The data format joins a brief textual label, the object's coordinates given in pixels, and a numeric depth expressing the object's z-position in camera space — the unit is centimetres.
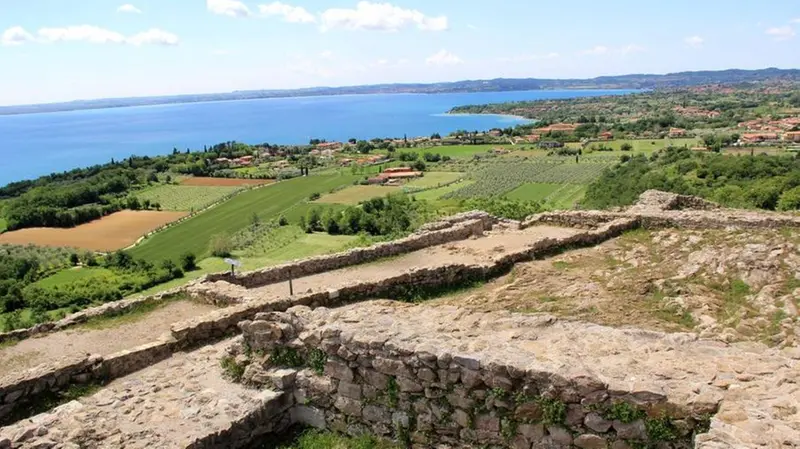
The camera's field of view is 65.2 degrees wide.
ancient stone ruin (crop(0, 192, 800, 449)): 617
